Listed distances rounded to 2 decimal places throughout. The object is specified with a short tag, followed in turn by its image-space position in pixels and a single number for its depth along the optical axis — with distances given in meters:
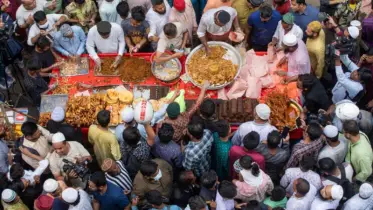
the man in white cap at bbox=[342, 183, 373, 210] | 5.28
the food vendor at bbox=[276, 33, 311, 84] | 7.39
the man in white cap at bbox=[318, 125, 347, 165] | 6.07
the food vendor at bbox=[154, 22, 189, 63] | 7.51
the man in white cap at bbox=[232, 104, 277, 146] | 6.50
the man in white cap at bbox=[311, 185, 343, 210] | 5.32
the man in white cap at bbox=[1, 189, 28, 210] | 5.67
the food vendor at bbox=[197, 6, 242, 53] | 7.66
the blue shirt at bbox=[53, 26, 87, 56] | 7.95
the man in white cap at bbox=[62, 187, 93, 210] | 5.46
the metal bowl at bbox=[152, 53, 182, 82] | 7.68
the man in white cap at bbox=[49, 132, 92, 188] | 6.26
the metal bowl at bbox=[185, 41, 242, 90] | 7.71
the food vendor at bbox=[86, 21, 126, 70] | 7.83
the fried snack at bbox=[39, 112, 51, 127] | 7.26
